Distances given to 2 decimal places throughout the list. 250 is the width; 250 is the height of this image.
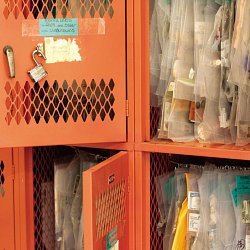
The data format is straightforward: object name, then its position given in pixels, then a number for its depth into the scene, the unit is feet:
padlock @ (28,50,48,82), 6.75
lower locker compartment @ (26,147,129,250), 7.86
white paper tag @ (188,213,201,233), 7.07
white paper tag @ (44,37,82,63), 6.81
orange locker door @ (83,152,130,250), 6.31
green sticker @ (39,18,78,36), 6.79
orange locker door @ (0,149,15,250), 7.78
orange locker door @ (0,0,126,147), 6.71
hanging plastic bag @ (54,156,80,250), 7.99
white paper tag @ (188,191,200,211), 7.10
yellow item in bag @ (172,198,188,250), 7.16
